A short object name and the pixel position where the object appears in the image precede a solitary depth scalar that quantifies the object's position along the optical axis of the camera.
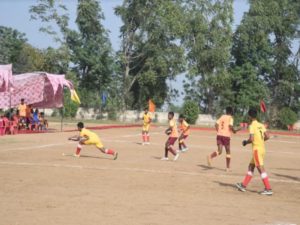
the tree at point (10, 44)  72.38
